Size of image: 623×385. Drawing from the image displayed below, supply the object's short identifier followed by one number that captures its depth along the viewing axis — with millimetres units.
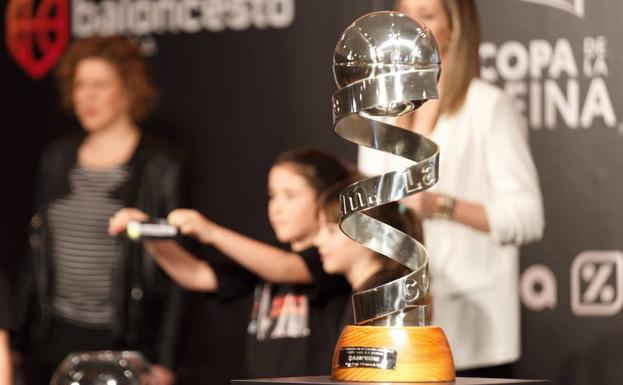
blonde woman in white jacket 5246
